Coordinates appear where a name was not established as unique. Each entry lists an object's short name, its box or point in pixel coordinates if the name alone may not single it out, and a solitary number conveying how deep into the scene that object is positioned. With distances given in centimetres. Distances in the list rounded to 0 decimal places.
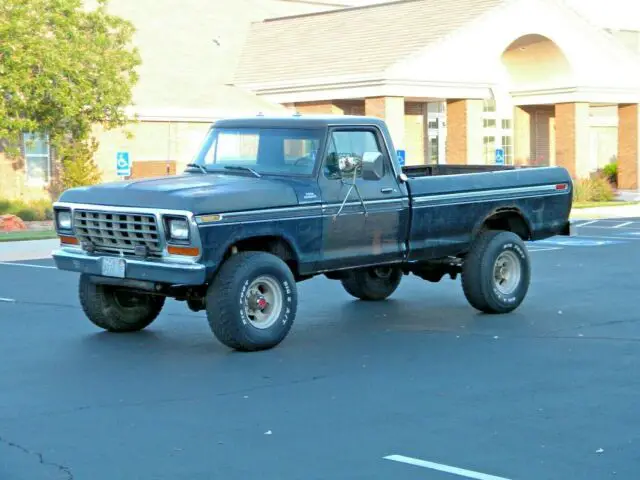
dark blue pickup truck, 1180
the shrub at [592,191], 4317
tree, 3109
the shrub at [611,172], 5122
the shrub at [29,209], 3412
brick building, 4006
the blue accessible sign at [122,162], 2917
